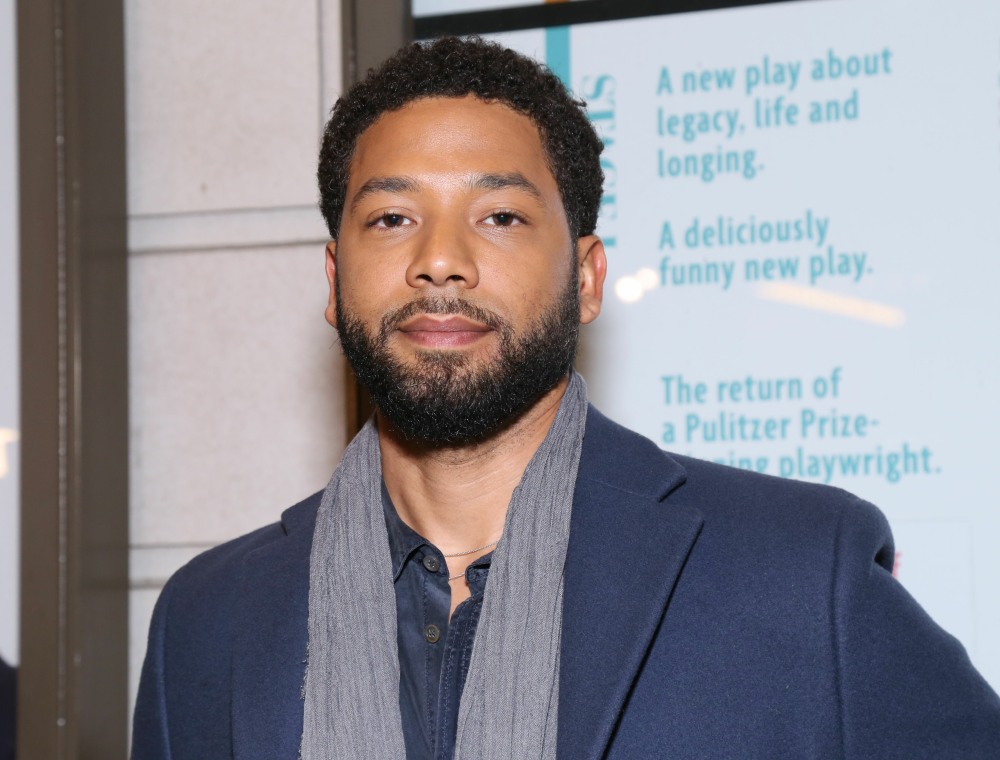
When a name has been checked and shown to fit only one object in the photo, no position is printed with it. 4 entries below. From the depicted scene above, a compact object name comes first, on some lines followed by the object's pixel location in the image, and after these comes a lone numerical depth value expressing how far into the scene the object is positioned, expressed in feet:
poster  9.51
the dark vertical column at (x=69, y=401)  9.82
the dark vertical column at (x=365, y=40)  10.21
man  6.41
